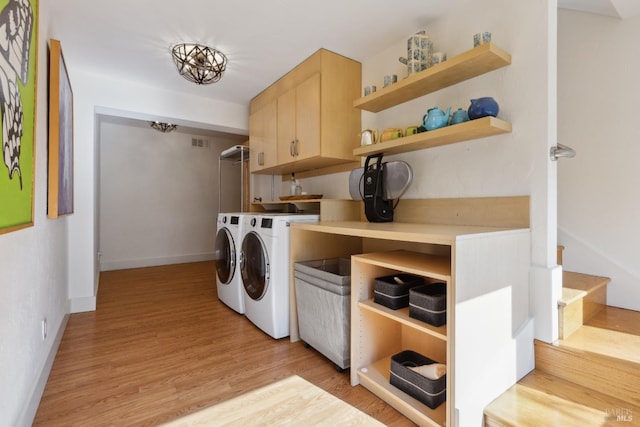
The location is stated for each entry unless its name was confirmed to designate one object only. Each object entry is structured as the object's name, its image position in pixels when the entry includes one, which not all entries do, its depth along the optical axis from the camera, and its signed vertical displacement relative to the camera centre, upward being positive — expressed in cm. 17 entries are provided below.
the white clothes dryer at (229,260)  263 -45
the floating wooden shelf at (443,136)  148 +43
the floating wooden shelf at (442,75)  151 +79
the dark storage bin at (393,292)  147 -40
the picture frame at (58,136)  166 +45
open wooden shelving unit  129 -70
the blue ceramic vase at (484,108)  151 +54
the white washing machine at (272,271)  213 -43
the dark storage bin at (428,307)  127 -41
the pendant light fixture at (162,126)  419 +122
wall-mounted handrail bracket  143 +29
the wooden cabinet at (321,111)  241 +86
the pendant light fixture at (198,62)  226 +116
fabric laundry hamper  169 -60
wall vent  528 +124
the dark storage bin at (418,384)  130 -78
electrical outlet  163 -65
